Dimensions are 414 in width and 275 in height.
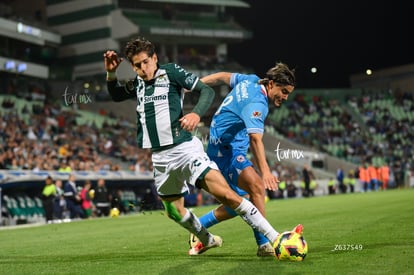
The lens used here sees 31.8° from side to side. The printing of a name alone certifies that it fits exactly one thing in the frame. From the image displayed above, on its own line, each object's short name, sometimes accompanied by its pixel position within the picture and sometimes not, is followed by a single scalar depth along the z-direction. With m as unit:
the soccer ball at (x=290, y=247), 8.00
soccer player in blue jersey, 8.87
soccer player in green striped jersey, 8.06
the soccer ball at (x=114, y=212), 28.39
